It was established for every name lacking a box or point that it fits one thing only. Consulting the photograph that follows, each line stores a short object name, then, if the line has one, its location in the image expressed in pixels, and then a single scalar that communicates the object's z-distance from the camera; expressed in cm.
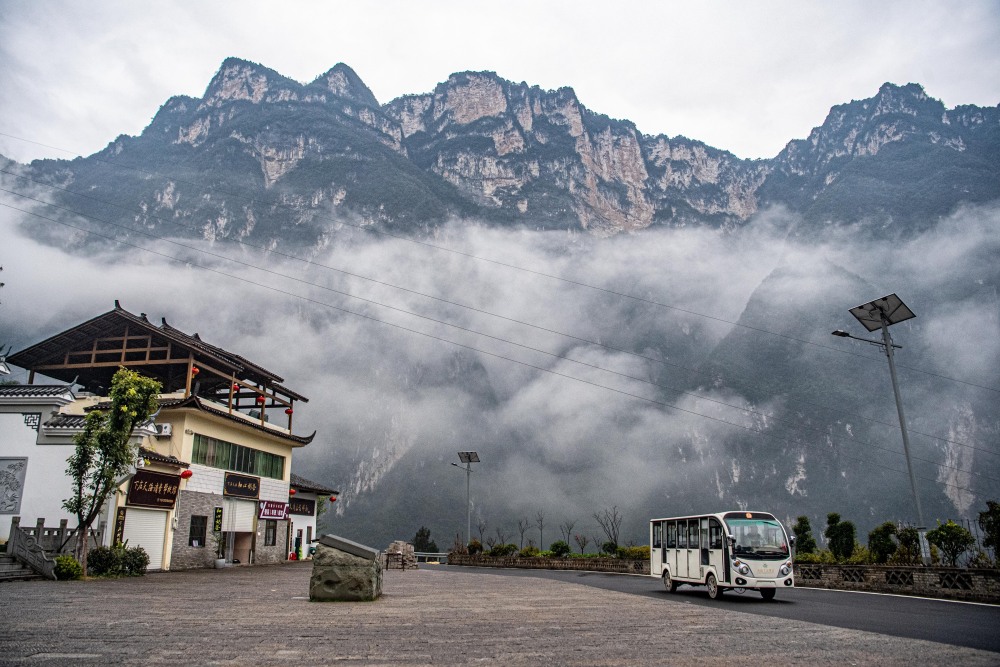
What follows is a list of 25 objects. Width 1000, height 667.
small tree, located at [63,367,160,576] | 1939
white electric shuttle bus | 1559
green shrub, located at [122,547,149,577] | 2139
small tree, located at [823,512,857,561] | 3011
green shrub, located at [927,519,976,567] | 1923
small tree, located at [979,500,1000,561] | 1968
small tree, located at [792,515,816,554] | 3772
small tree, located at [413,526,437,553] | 7106
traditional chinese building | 2231
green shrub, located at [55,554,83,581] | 1816
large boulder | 1287
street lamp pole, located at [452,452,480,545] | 5069
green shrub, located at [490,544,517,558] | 4706
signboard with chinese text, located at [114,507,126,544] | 2431
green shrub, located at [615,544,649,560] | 3553
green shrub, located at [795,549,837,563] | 2584
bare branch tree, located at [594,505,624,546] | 5738
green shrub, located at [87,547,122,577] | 1997
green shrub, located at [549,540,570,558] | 4441
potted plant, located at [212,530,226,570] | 3109
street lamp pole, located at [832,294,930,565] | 2227
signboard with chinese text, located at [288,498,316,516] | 4316
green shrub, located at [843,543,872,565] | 2256
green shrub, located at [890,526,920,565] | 2072
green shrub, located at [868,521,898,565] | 2225
